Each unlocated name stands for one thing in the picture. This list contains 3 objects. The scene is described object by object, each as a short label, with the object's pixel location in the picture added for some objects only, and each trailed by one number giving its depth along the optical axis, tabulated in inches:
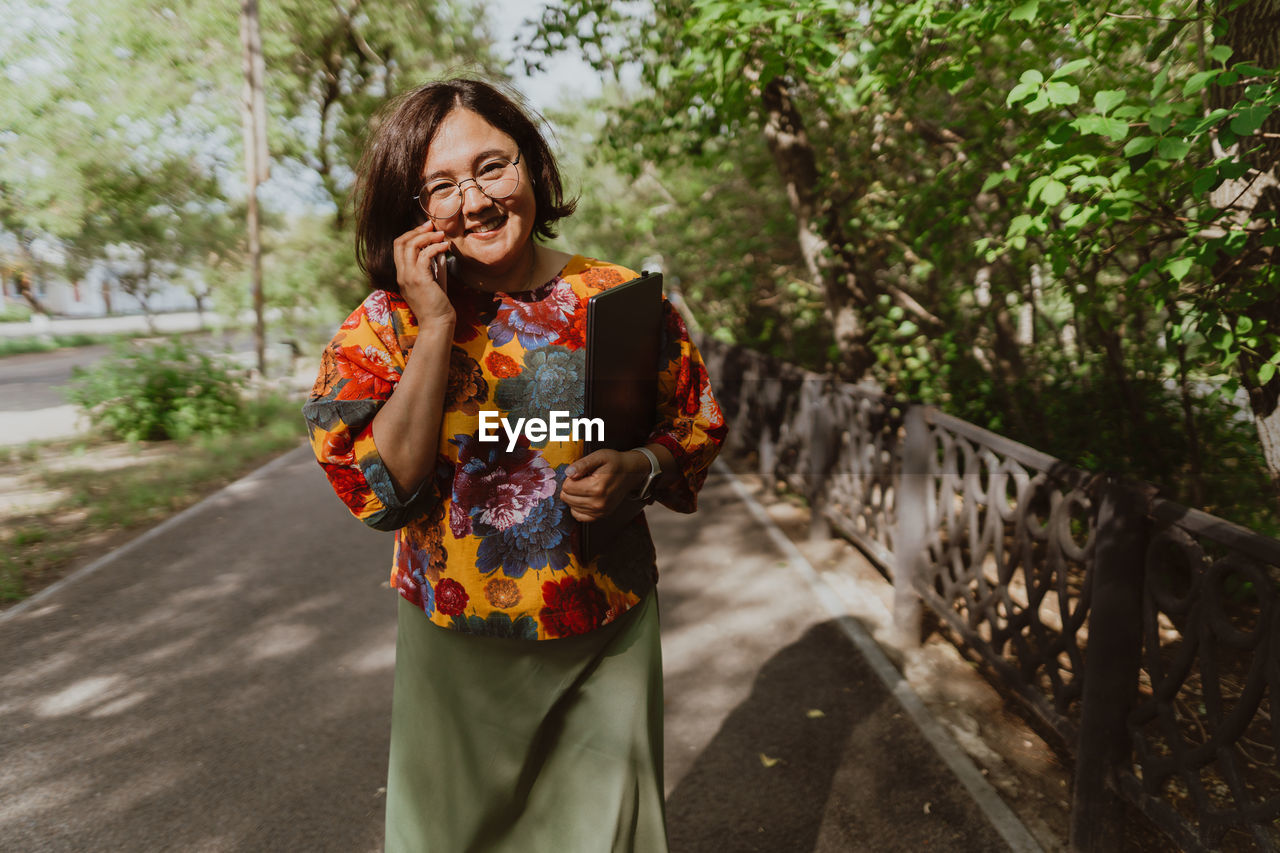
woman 61.2
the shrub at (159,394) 432.8
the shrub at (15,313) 1626.5
